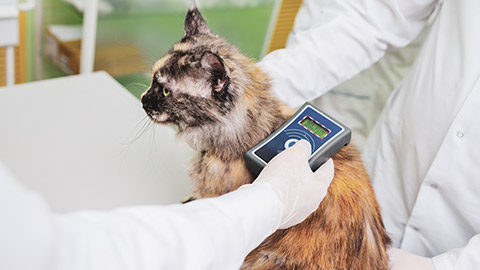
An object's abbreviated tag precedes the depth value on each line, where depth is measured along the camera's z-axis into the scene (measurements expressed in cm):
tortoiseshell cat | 96
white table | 115
